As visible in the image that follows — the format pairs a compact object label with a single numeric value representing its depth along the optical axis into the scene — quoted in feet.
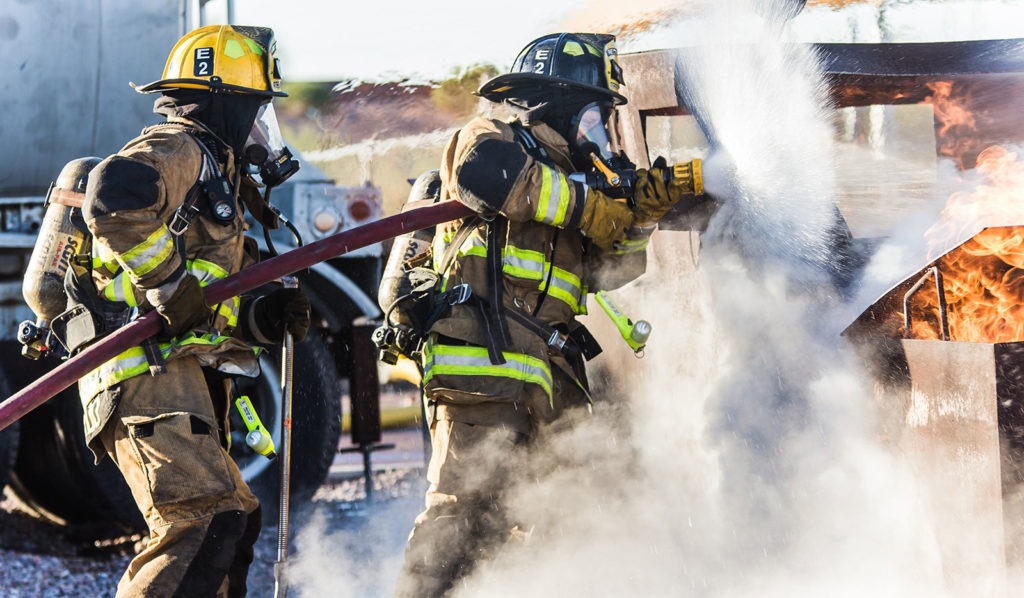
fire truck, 37.83
